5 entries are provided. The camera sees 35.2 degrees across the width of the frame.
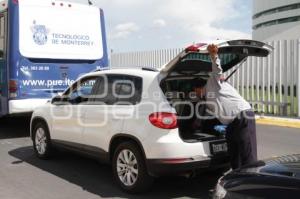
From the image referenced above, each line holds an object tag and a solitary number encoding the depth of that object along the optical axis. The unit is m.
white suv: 5.71
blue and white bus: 10.50
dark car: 3.27
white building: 91.50
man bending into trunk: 5.87
